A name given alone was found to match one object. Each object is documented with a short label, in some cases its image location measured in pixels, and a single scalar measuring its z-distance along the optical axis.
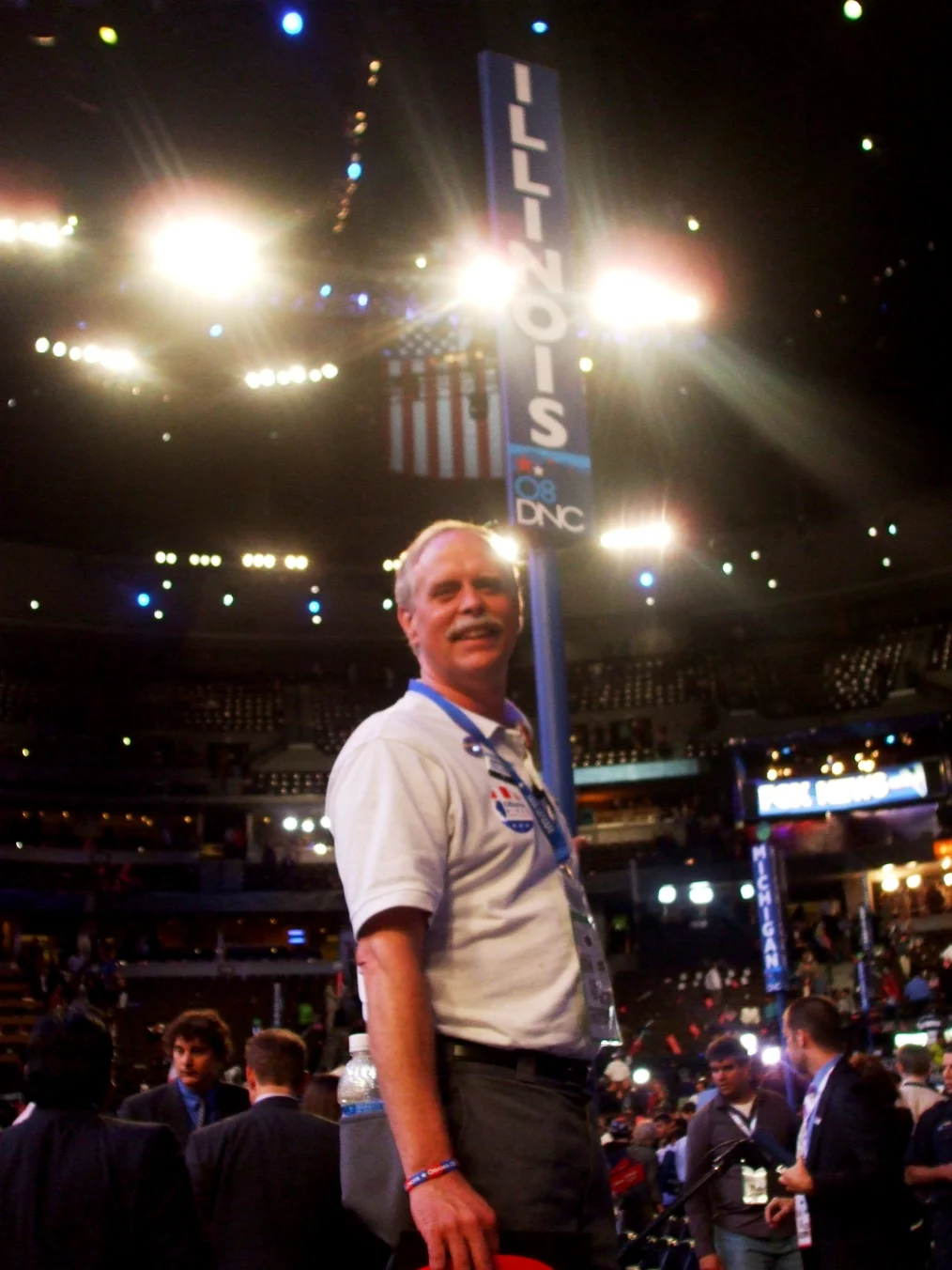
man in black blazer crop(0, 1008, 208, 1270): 2.79
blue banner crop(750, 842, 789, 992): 16.15
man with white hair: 1.56
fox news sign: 27.36
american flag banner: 19.78
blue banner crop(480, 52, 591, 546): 4.07
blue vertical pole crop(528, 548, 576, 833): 3.70
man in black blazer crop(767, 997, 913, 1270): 4.51
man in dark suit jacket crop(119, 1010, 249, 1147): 4.76
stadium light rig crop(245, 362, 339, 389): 25.88
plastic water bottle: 1.74
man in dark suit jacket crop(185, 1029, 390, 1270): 3.67
